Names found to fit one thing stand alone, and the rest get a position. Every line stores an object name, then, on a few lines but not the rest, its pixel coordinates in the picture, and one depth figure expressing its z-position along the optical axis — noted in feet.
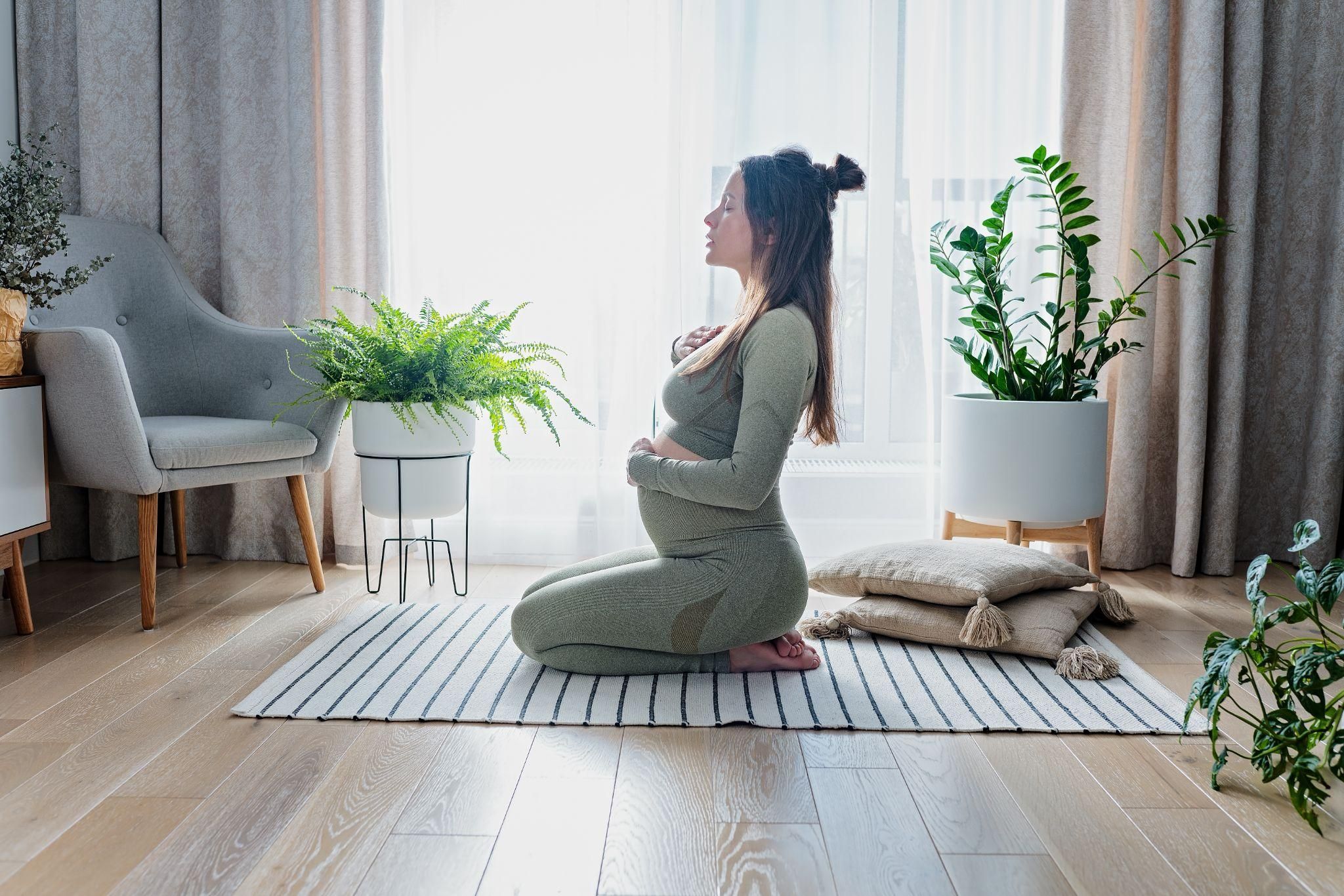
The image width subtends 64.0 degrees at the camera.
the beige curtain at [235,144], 10.06
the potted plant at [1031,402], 8.69
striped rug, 6.24
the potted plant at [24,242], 7.78
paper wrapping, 7.73
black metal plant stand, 8.80
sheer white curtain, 10.14
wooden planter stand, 9.05
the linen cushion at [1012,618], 7.46
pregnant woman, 6.41
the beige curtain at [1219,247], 9.82
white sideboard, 7.72
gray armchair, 7.98
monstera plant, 4.67
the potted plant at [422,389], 8.35
